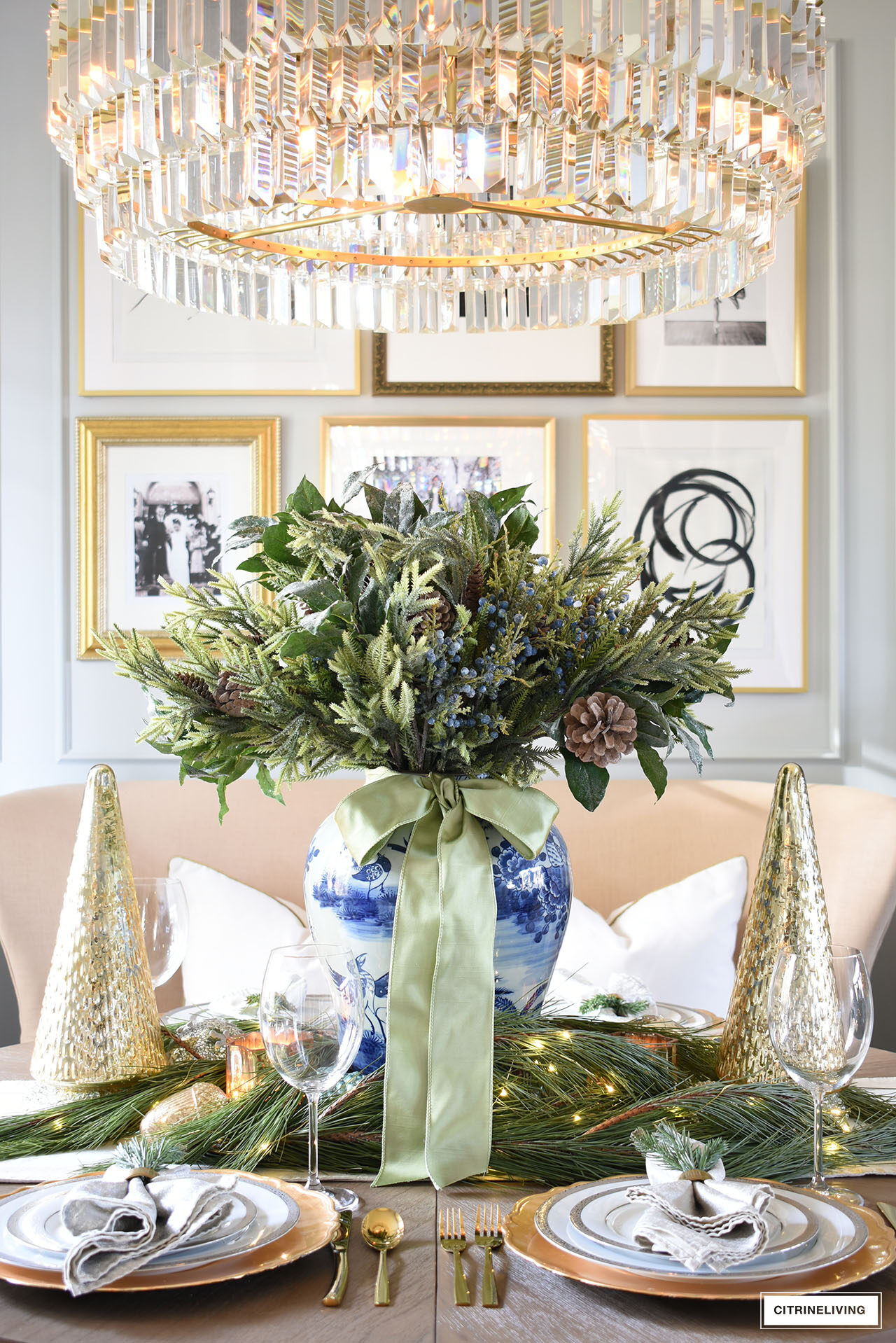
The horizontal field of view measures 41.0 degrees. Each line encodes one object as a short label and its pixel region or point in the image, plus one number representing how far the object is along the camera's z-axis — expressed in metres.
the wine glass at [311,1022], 0.88
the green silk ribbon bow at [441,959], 0.96
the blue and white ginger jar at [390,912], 1.07
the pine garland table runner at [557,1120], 0.96
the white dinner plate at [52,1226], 0.76
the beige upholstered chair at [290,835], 2.33
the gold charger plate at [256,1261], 0.73
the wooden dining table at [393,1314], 0.71
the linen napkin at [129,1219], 0.72
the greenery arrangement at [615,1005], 1.41
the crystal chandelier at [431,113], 1.00
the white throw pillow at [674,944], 2.18
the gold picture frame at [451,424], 2.63
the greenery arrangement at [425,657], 1.03
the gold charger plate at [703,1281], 0.73
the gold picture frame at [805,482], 2.64
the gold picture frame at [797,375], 2.64
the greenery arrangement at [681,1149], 0.83
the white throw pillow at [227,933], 2.15
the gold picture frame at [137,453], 2.63
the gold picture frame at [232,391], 2.64
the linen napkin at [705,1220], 0.74
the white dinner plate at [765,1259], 0.74
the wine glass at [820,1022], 0.90
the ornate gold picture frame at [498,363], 2.64
